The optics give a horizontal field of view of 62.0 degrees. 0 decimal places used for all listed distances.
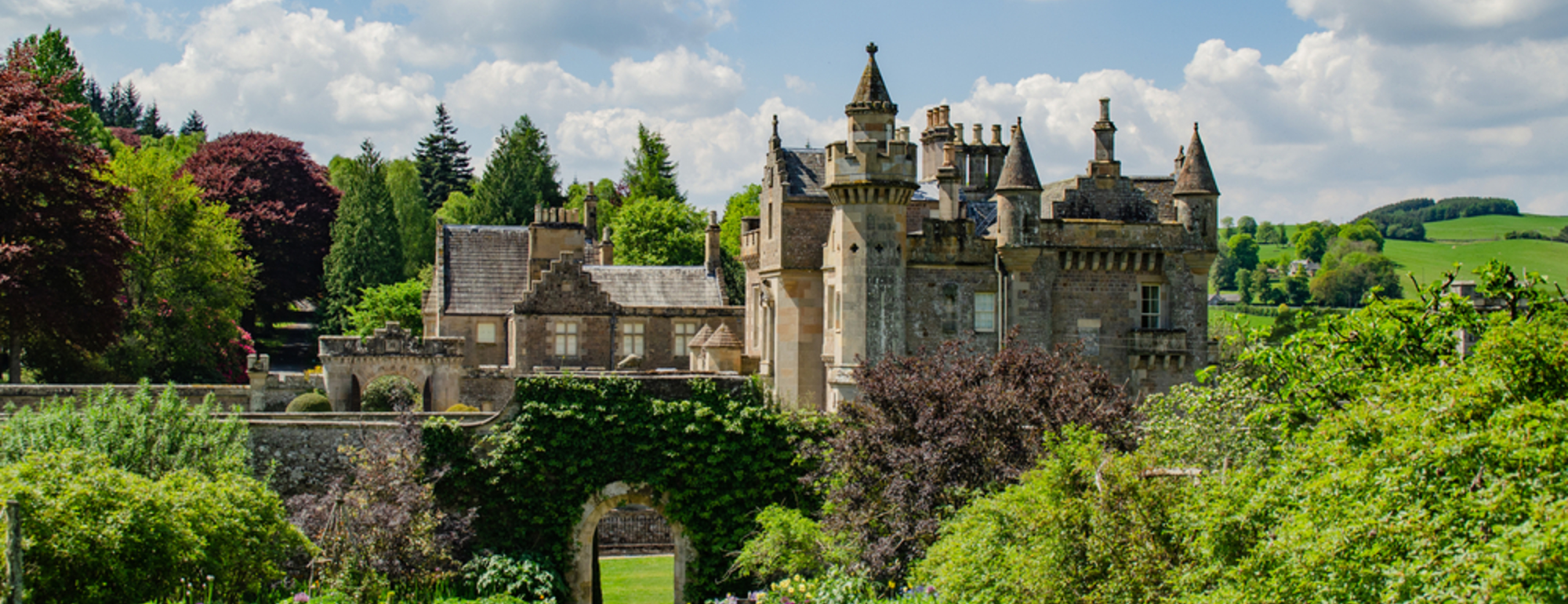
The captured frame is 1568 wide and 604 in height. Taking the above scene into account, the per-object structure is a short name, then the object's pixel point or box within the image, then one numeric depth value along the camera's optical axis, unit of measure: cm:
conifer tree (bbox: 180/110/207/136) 11888
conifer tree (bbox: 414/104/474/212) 9175
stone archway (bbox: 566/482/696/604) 2762
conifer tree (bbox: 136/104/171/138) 11556
